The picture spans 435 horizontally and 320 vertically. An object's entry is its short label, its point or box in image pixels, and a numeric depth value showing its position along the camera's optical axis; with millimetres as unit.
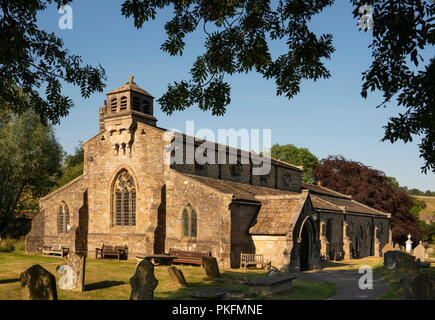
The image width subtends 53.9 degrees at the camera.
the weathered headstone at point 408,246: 50109
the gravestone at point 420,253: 35469
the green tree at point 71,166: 57975
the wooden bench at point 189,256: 27519
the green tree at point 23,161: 42562
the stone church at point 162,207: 28234
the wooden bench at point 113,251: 31234
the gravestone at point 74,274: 17922
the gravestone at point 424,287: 12602
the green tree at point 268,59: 10828
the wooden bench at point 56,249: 33969
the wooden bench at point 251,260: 27531
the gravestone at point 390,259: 30353
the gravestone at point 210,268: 22875
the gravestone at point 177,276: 19730
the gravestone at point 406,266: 20656
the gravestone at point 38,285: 14438
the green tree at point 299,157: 73125
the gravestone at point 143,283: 14492
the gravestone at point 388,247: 42969
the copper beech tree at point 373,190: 59625
